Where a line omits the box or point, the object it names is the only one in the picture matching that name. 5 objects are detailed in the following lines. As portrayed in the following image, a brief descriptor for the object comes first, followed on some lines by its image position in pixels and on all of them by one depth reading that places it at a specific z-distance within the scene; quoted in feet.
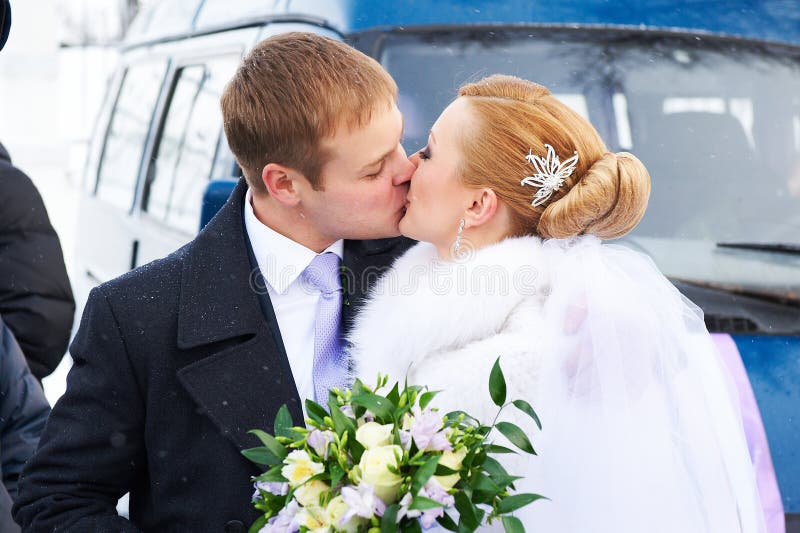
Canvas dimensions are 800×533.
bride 6.58
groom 7.36
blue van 9.72
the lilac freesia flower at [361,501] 5.44
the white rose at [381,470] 5.54
